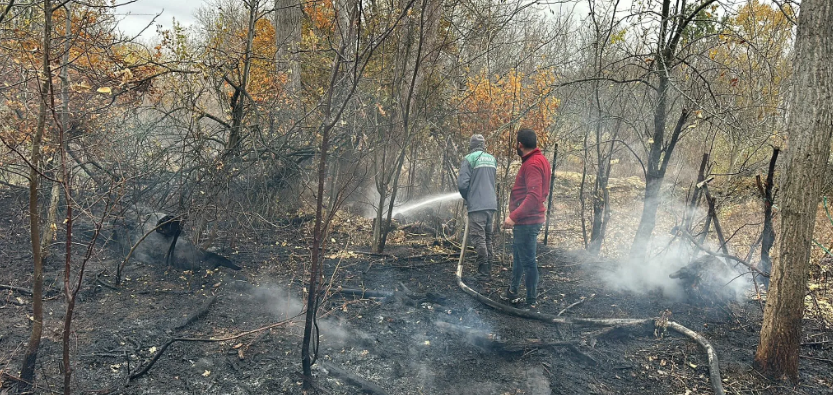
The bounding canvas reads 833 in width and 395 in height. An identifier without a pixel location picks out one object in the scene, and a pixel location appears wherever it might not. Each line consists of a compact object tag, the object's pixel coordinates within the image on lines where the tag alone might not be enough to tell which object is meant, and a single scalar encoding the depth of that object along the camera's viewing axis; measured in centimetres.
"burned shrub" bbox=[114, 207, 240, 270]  647
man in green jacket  684
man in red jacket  542
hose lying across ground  414
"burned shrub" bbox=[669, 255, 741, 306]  600
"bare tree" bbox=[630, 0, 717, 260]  636
